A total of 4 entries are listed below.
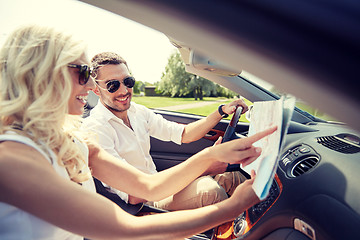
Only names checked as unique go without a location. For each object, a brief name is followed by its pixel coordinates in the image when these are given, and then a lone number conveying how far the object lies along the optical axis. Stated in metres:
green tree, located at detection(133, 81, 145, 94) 22.56
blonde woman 0.83
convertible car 0.46
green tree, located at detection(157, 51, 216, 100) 17.75
